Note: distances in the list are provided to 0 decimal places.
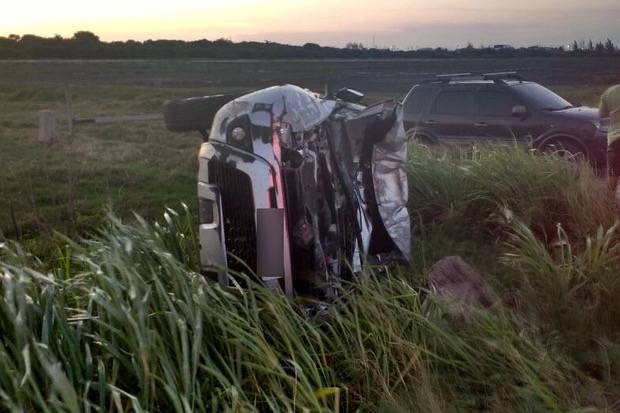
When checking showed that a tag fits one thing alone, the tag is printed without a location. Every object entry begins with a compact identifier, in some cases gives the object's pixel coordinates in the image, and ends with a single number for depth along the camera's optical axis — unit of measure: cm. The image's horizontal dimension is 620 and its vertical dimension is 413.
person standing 733
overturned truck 480
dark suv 1273
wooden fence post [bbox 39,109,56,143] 1620
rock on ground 504
